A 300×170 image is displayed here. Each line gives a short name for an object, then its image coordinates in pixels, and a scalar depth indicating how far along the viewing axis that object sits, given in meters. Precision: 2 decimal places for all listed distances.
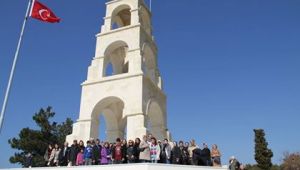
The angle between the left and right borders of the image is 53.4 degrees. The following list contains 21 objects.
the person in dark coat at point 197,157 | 14.84
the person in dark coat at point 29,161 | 17.93
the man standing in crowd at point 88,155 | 14.94
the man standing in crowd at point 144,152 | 13.94
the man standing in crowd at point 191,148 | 15.12
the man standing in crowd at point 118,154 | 14.44
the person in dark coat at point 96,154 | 14.87
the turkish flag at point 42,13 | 16.42
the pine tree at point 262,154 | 38.31
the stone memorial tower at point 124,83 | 20.25
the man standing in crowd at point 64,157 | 16.11
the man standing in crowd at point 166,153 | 14.60
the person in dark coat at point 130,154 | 14.12
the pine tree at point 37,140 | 35.88
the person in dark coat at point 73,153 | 15.62
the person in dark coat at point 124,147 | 14.53
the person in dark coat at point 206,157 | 14.69
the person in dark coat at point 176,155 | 14.62
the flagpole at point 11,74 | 13.75
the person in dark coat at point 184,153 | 14.80
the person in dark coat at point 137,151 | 14.18
